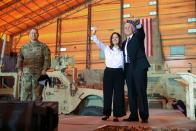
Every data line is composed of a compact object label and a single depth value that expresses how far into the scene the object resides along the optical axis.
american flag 12.78
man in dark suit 3.49
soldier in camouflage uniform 3.81
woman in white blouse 3.71
